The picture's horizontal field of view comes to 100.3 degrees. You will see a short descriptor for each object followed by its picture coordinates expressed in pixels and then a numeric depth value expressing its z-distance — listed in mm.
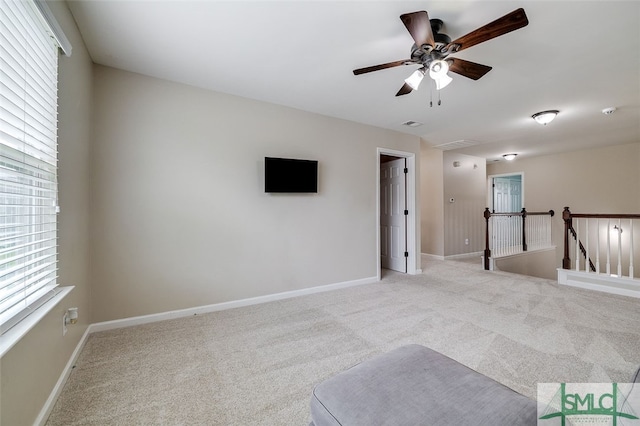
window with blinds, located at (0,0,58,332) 1225
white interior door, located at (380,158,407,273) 4949
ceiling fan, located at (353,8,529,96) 1615
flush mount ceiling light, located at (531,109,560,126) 3611
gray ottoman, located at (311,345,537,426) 880
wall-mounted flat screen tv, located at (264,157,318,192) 3328
